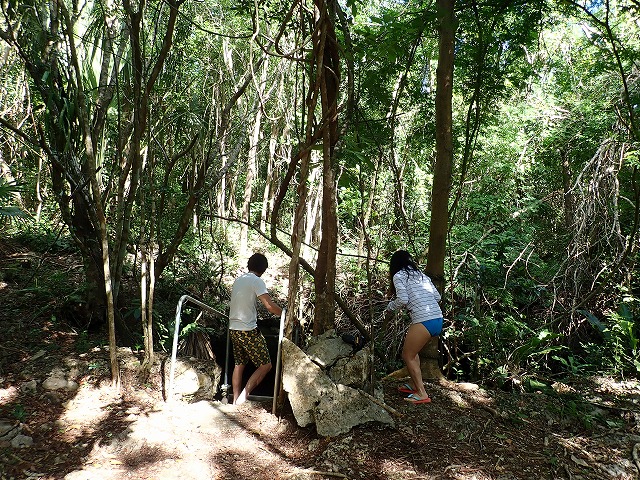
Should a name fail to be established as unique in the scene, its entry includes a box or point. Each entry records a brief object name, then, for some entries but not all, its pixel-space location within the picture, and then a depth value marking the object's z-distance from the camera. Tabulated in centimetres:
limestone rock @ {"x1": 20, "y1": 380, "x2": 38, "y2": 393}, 416
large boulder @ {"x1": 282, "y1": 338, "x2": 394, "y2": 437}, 343
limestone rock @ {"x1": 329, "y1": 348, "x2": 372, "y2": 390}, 367
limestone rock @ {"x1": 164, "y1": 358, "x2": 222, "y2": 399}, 466
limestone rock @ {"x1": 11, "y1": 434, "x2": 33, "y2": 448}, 344
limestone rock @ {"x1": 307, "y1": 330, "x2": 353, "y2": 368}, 379
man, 446
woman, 399
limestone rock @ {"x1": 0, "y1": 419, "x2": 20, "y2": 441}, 350
